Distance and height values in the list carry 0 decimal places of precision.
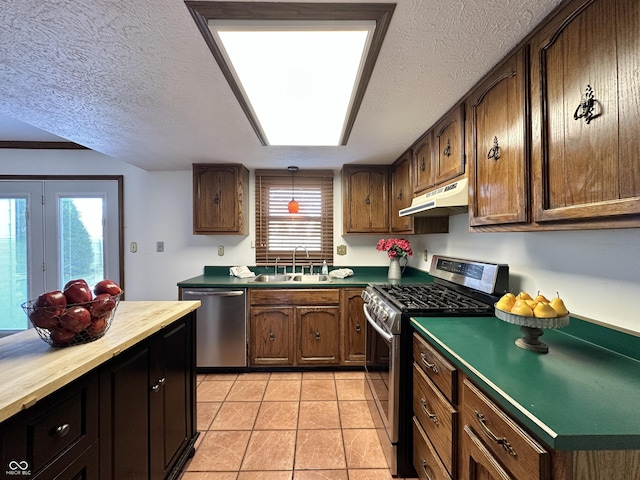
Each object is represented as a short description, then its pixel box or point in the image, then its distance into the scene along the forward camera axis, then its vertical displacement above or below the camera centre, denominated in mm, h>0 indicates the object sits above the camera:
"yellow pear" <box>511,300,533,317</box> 992 -271
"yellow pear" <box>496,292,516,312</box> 1055 -264
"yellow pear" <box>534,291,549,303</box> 1029 -243
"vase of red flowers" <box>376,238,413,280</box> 2871 -132
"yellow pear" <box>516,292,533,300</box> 1067 -239
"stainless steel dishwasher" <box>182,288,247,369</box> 2588 -832
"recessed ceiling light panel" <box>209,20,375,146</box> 1014 +798
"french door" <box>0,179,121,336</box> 3090 +102
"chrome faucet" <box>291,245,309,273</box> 3174 -216
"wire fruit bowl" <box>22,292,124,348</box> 927 -281
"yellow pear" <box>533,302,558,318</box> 976 -274
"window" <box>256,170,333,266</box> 3205 +225
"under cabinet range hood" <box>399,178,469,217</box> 1537 +242
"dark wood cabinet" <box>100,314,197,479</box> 997 -750
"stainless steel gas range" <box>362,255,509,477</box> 1492 -545
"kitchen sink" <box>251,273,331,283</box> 2996 -433
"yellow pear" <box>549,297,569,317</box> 989 -263
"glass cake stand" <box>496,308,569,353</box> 975 -325
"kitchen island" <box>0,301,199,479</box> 710 -546
